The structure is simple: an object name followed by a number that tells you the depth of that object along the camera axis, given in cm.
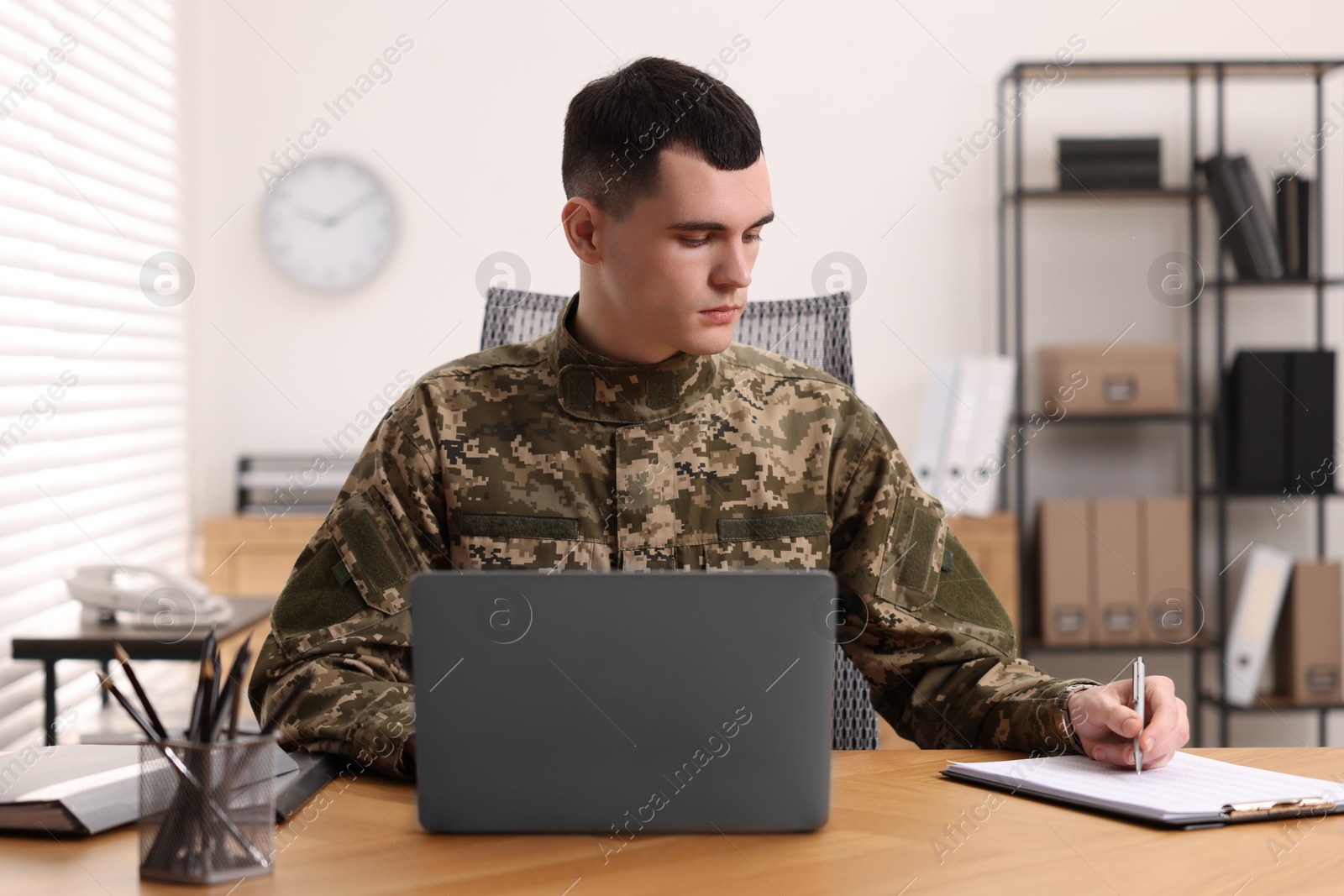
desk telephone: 210
